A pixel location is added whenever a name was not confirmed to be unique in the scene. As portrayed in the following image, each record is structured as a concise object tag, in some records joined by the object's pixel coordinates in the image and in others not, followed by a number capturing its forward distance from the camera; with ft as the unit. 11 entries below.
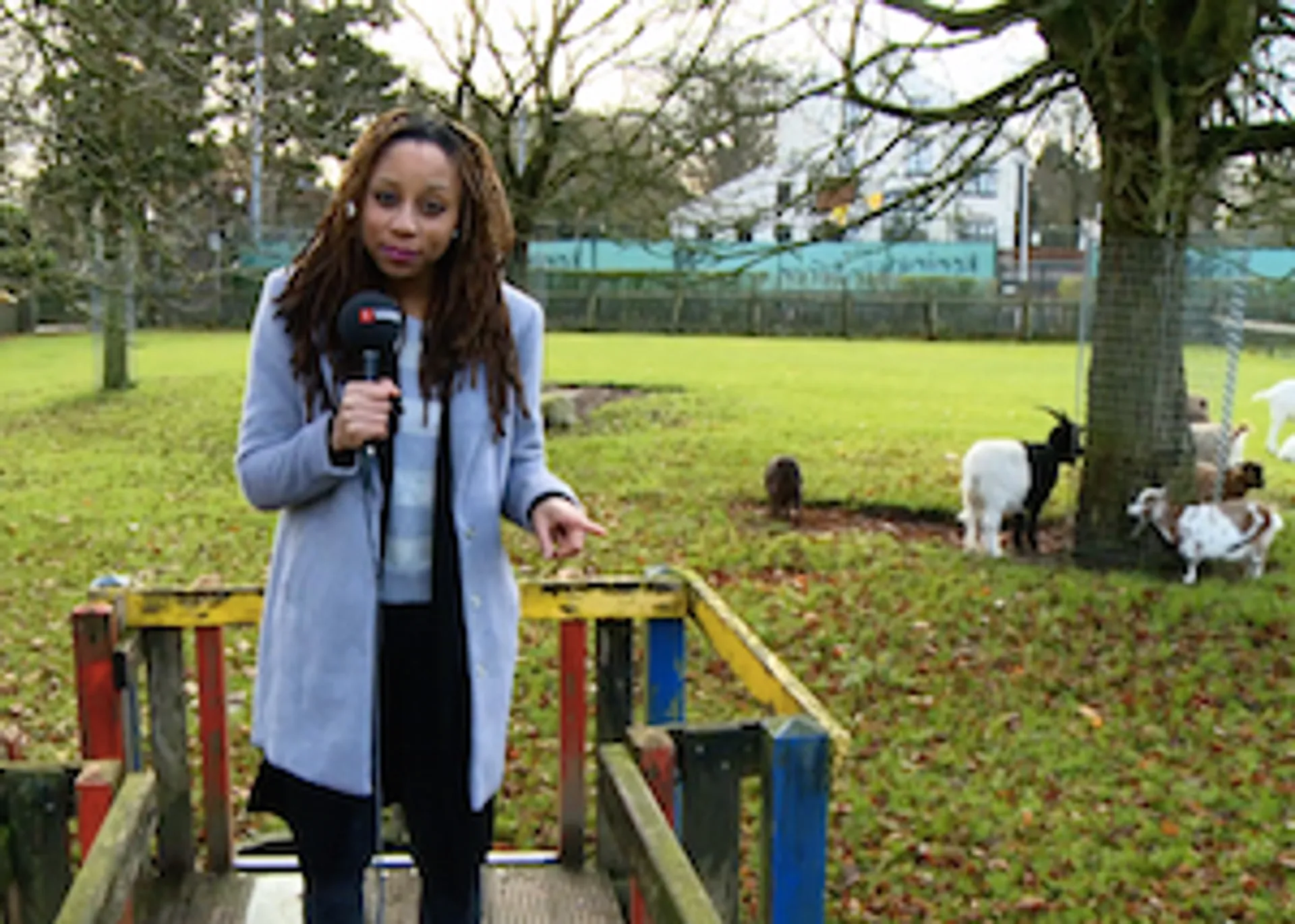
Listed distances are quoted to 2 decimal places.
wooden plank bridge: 5.90
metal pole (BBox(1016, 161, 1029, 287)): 115.09
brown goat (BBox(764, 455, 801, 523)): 28.12
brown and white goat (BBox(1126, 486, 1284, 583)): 22.67
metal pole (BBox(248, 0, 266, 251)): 24.00
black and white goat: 24.93
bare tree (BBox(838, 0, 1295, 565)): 22.02
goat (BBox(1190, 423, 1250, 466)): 28.07
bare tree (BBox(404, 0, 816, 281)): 36.52
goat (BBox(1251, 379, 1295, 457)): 36.11
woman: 6.64
